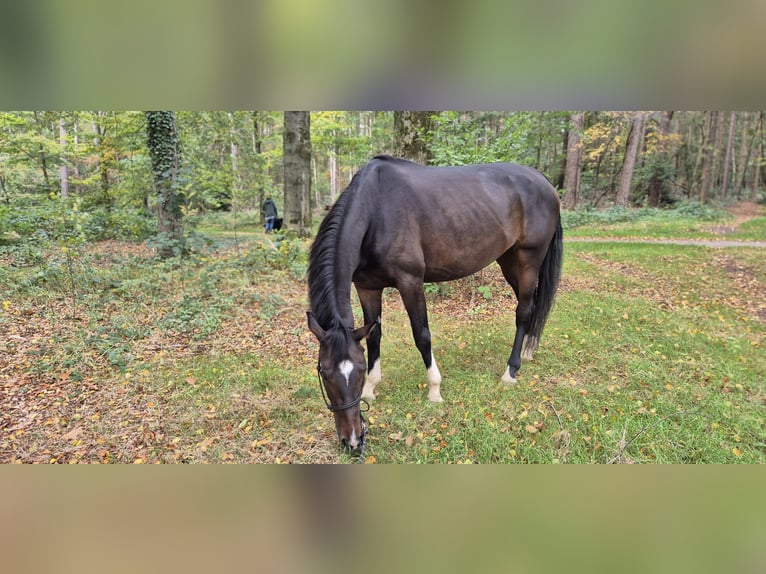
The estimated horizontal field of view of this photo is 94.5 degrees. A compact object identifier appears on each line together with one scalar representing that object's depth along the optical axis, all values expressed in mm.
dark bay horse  2365
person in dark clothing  10633
